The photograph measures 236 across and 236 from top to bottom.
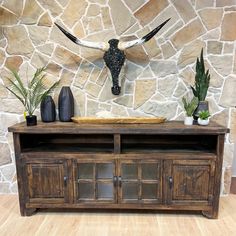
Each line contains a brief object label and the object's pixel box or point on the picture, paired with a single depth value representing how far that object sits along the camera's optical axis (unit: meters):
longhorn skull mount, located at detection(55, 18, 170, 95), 2.21
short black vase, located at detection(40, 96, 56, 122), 2.29
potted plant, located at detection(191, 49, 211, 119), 2.21
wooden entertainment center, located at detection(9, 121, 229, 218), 2.04
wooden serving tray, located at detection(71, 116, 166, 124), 2.19
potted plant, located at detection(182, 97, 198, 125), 2.18
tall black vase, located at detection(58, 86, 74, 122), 2.33
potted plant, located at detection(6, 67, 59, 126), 2.39
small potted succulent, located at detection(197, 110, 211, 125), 2.09
